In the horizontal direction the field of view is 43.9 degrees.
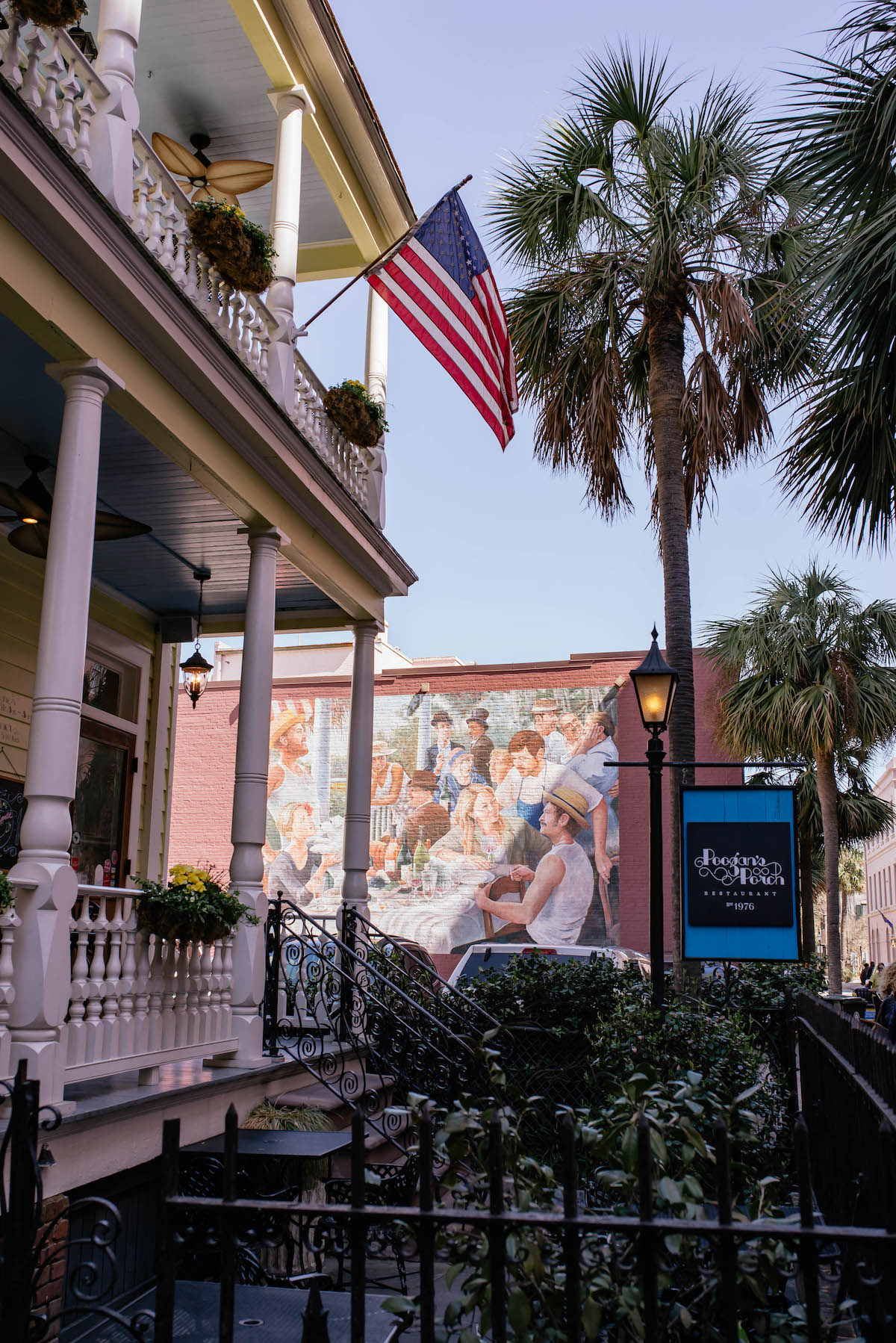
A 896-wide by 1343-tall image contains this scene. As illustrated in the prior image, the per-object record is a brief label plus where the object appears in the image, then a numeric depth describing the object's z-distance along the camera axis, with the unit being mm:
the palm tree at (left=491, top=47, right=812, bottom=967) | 12031
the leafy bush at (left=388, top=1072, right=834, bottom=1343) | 2740
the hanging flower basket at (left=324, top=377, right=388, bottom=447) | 10633
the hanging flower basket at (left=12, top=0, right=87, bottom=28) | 5570
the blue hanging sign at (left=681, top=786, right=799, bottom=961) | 8867
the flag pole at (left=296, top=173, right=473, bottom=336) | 9500
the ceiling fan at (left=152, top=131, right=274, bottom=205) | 10625
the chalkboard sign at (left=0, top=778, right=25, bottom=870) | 9781
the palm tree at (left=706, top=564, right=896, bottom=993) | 21078
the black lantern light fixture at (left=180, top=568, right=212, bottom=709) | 11703
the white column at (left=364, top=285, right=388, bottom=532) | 11430
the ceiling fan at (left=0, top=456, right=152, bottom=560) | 7902
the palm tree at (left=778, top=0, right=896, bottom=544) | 7070
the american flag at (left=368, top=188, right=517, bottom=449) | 9586
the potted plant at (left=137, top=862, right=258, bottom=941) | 6773
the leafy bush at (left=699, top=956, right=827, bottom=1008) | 11664
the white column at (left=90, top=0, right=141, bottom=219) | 6285
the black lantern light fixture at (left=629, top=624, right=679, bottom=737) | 9203
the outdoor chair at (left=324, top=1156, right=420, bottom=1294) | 6289
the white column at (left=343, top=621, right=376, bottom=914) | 11211
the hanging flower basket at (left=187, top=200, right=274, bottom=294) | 7809
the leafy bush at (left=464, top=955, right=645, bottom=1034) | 10938
